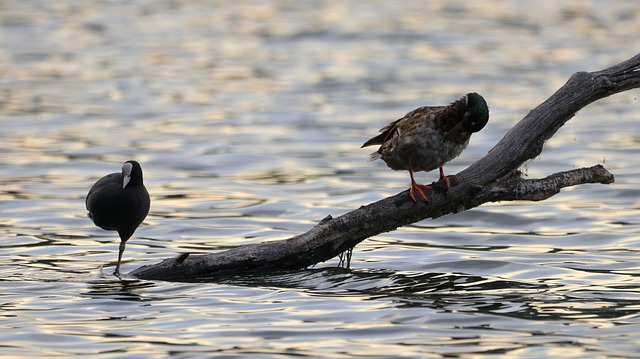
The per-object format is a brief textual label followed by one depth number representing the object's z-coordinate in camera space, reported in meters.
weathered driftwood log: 19.50
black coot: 22.53
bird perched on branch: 19.27
